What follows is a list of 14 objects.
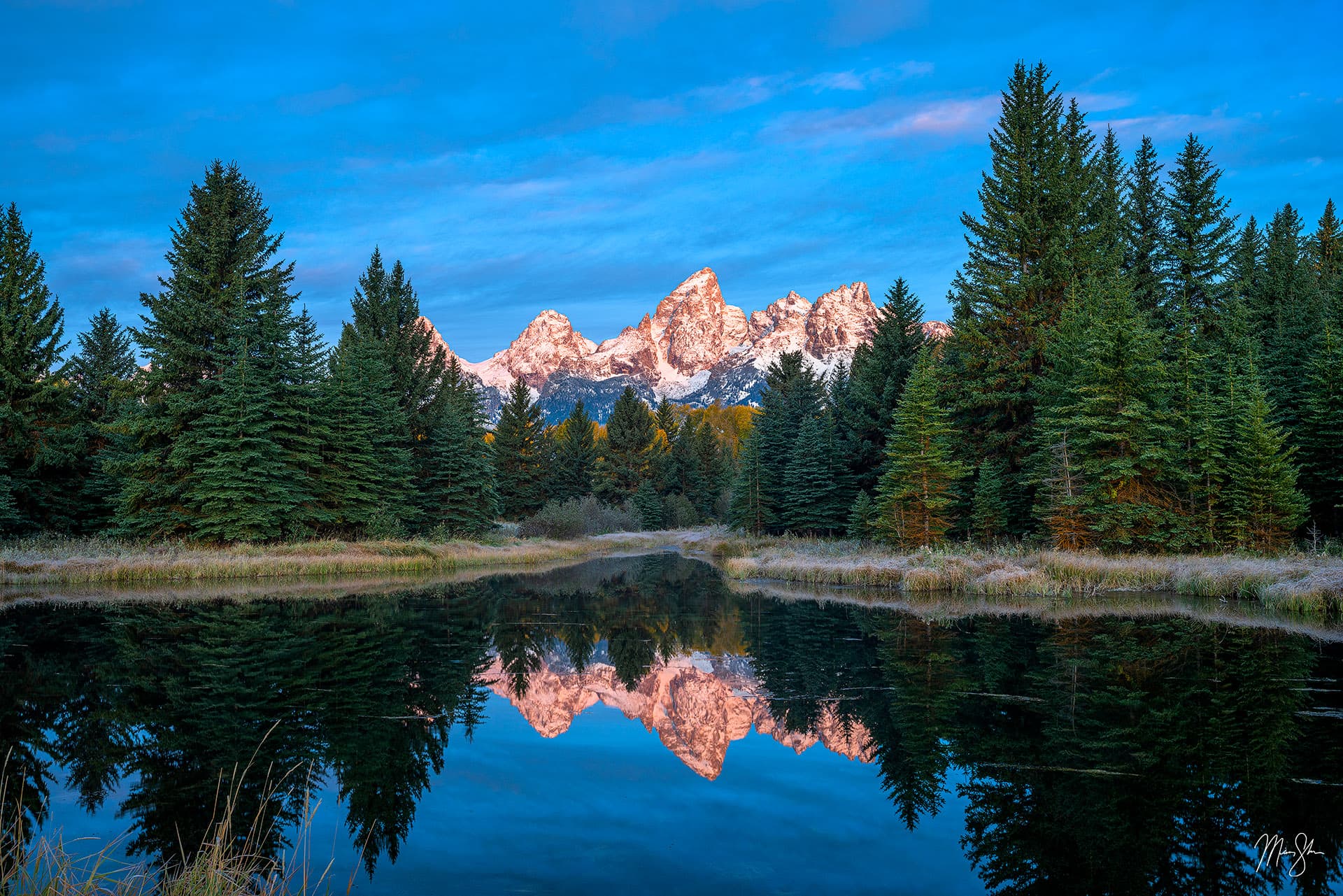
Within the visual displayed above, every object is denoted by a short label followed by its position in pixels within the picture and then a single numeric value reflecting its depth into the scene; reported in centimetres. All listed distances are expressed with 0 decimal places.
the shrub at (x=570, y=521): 5731
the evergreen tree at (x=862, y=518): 3577
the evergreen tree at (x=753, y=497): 5081
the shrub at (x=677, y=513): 8100
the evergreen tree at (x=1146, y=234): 3528
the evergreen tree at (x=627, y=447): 8350
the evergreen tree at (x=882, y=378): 4209
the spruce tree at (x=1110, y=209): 3344
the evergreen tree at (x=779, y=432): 5078
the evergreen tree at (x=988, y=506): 3022
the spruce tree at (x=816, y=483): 4381
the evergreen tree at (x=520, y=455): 7256
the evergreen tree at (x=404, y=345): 4581
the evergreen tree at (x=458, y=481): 4459
